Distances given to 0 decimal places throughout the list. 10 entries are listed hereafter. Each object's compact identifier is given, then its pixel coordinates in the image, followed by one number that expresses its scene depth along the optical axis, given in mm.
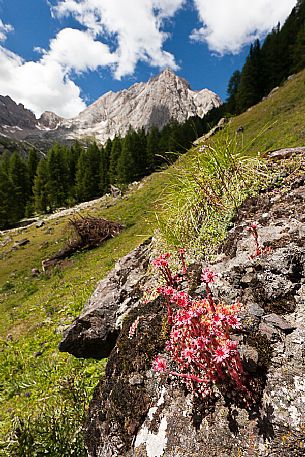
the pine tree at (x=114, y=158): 57438
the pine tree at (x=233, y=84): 74062
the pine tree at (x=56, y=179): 58094
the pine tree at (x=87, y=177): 58812
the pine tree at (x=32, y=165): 63744
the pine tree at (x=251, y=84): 53938
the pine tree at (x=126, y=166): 55659
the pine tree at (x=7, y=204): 50544
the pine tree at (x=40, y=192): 56375
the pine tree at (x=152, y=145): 63719
